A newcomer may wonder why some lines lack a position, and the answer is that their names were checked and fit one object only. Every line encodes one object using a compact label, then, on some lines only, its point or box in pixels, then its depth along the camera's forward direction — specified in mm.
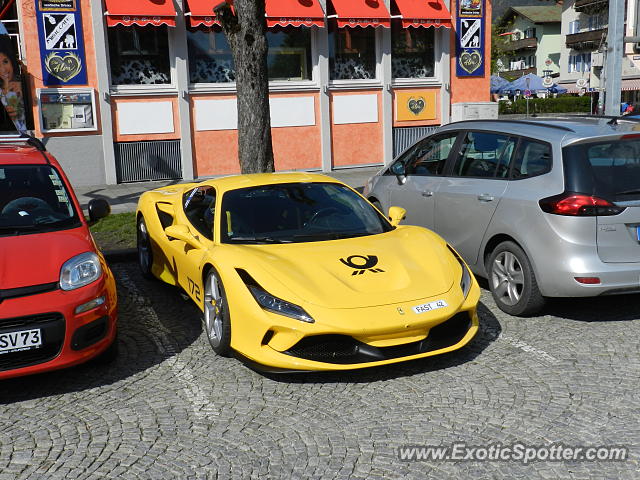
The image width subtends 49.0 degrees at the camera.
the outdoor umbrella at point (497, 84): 42572
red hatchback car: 4312
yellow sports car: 4430
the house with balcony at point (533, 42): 84562
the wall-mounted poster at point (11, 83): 13578
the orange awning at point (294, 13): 15273
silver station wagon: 5352
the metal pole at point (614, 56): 11812
